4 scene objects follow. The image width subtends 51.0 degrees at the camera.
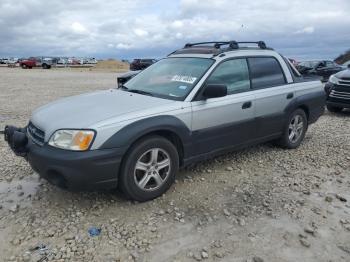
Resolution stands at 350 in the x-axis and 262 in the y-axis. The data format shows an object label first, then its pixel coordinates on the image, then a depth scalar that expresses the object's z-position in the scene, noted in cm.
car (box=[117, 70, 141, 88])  1022
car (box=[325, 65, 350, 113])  941
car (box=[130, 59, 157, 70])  3608
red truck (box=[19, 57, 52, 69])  4791
